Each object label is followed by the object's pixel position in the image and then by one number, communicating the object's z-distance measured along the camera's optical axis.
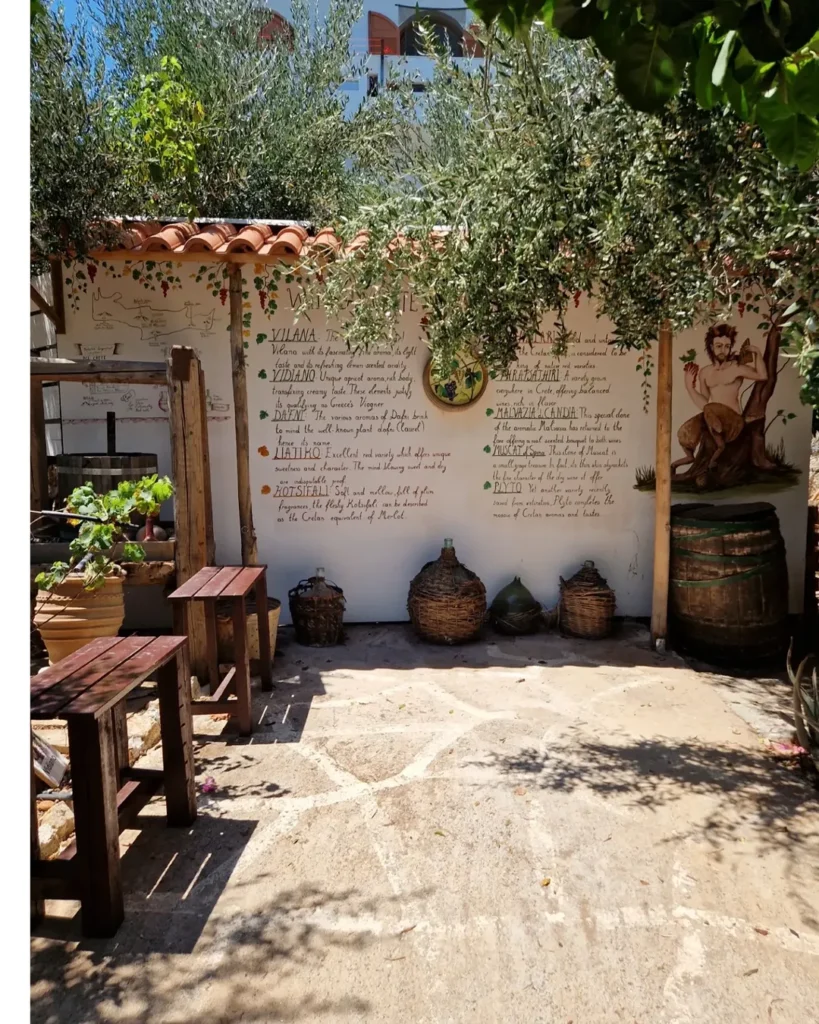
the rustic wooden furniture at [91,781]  2.53
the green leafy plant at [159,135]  5.79
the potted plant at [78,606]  4.30
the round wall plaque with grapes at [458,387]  6.24
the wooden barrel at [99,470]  5.07
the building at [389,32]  17.56
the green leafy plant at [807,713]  3.67
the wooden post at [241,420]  5.54
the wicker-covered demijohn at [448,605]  5.91
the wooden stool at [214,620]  4.19
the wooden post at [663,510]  5.81
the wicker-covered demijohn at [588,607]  6.13
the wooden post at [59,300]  6.04
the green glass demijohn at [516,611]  6.24
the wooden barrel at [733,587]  5.50
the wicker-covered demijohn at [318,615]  5.93
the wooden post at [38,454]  5.49
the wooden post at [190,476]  4.74
